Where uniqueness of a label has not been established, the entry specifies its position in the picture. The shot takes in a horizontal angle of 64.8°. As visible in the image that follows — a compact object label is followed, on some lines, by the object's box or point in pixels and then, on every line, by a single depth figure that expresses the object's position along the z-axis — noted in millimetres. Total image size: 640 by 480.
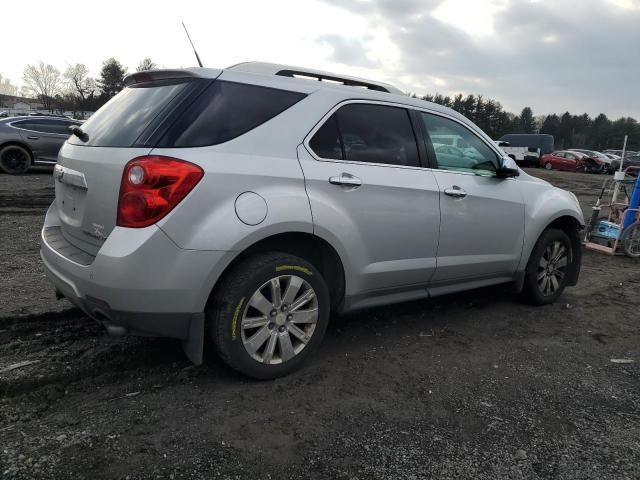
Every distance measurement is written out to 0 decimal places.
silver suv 2584
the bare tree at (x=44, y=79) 99562
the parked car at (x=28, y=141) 12664
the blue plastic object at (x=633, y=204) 7629
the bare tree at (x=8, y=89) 119062
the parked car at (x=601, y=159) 36500
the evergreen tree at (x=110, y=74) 74438
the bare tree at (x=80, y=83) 71612
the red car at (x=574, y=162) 36322
